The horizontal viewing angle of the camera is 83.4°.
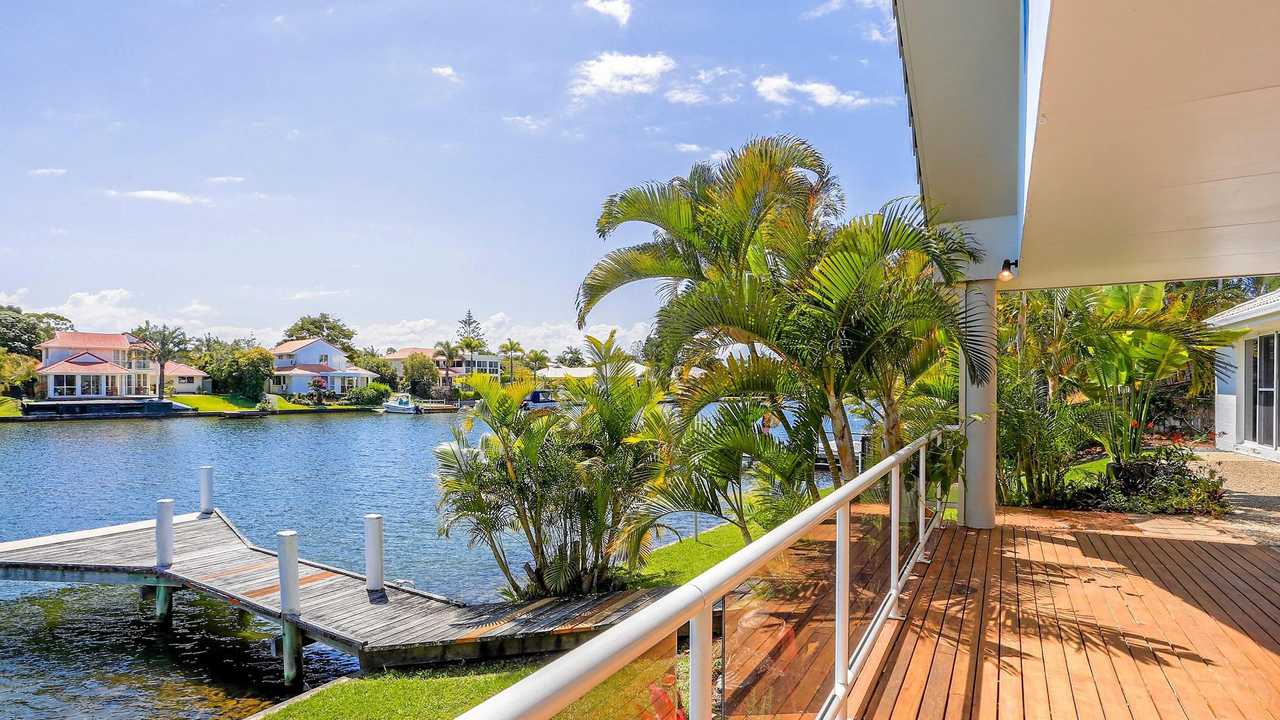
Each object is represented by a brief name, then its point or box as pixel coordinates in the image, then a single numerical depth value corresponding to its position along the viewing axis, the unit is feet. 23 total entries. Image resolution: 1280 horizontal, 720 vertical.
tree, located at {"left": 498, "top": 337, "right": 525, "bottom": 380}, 192.28
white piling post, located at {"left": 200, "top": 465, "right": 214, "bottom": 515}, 45.86
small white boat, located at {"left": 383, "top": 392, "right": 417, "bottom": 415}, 171.63
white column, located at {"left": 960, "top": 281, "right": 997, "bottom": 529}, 22.74
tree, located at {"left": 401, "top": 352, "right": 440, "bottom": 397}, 201.36
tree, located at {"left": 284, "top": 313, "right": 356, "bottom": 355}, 240.53
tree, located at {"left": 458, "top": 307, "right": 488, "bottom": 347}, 290.56
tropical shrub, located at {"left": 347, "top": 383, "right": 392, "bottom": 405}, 178.19
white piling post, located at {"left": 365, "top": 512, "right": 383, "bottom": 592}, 30.19
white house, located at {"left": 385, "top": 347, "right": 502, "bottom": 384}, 241.35
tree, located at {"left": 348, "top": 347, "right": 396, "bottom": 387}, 214.48
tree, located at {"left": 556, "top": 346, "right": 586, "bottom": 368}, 238.68
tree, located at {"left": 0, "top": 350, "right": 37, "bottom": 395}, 144.56
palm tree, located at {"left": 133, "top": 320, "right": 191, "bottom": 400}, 178.19
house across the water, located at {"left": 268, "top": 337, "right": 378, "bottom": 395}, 195.93
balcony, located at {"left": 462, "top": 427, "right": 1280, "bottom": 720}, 4.24
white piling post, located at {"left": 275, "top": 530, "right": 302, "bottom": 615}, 27.83
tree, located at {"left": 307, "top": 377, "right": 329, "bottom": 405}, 178.60
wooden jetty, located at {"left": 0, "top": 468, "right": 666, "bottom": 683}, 24.93
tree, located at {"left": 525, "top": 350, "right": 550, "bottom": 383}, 201.36
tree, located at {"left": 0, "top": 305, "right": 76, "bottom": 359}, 175.42
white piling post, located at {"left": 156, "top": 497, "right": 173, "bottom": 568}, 33.68
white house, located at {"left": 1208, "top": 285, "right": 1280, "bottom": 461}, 40.83
